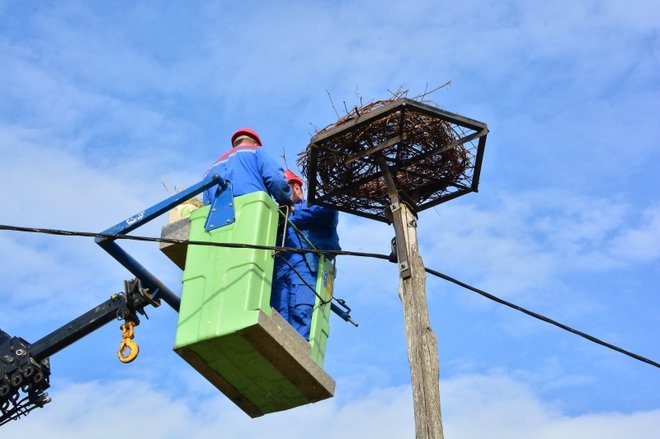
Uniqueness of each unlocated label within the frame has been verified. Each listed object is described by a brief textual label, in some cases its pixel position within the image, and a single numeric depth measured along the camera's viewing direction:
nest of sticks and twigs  9.95
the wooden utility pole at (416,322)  8.27
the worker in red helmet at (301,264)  10.77
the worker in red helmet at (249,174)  10.69
